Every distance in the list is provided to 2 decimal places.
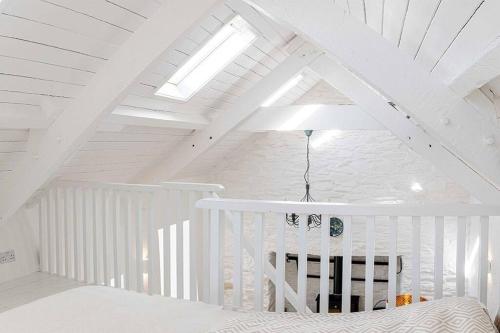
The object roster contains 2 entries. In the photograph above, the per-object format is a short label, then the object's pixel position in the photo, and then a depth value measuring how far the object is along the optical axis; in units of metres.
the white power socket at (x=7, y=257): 3.38
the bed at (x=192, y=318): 1.34
